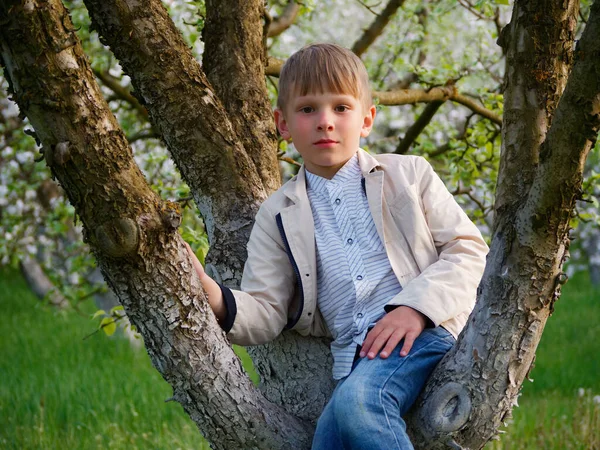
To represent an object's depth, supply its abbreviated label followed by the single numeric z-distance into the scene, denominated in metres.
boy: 1.97
